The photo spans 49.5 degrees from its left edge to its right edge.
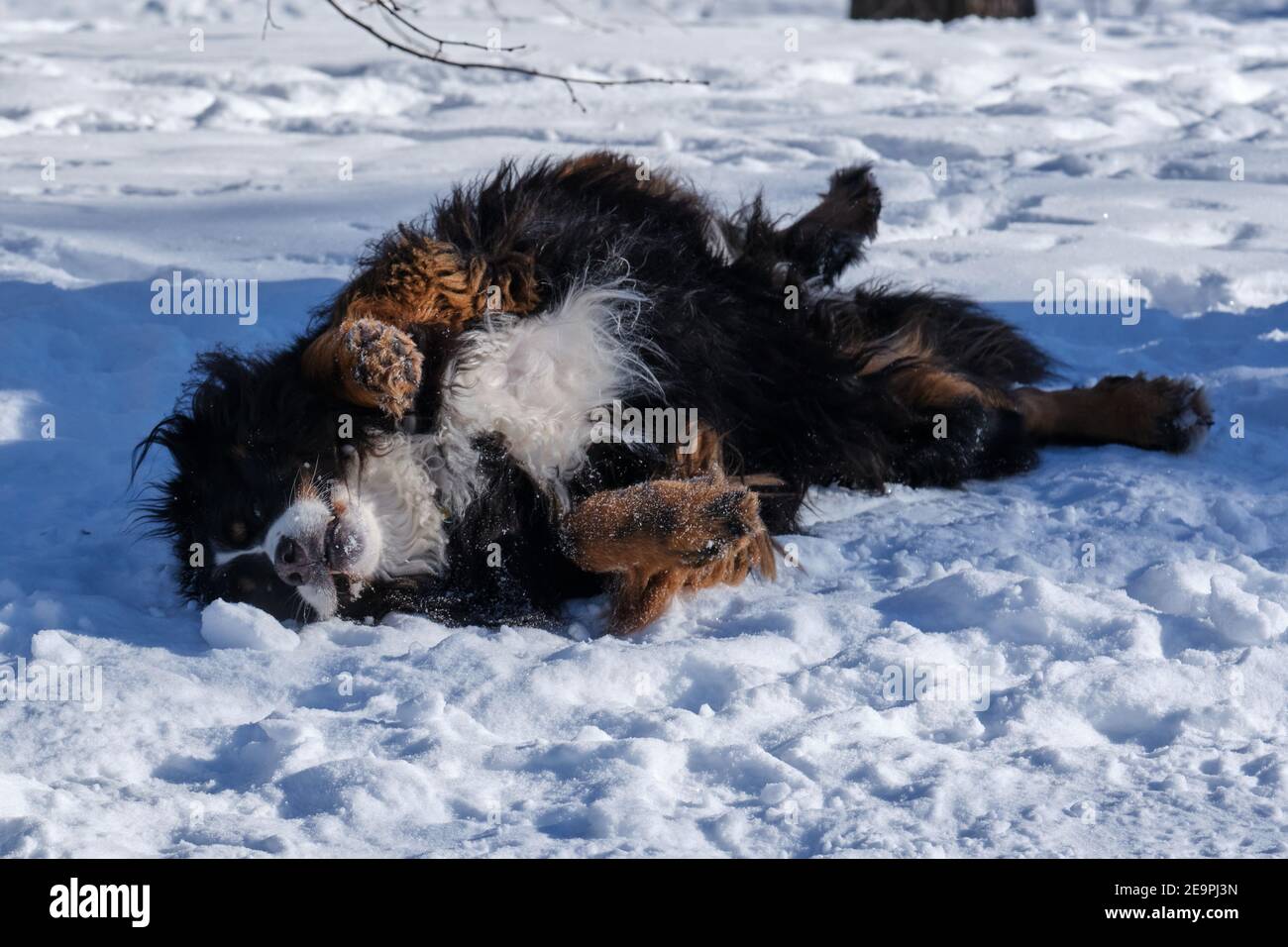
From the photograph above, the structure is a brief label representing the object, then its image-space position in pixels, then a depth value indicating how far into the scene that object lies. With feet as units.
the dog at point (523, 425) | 12.09
